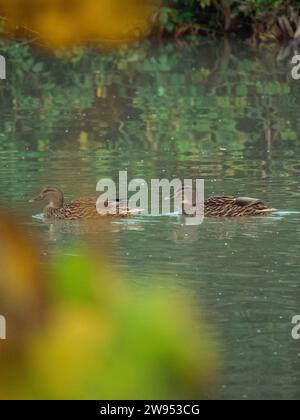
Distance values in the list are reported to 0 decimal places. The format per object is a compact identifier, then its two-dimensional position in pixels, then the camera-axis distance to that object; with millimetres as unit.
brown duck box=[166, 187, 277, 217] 19328
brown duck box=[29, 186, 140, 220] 19859
